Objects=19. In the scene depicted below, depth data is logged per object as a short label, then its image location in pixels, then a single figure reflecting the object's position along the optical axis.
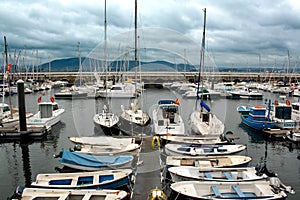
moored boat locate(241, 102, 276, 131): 24.41
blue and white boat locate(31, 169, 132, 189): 11.47
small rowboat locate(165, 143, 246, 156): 14.96
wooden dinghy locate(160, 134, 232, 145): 17.24
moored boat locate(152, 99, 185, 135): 19.11
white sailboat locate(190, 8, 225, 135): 19.20
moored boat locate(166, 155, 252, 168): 13.77
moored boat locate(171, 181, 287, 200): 10.42
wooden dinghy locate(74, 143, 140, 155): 15.30
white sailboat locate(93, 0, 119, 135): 21.97
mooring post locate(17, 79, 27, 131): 21.48
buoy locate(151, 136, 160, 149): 17.21
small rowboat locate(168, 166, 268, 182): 11.88
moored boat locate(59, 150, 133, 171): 13.49
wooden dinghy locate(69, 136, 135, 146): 16.72
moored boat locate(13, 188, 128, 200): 10.32
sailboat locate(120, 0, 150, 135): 22.45
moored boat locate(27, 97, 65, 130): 24.25
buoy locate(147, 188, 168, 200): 10.12
